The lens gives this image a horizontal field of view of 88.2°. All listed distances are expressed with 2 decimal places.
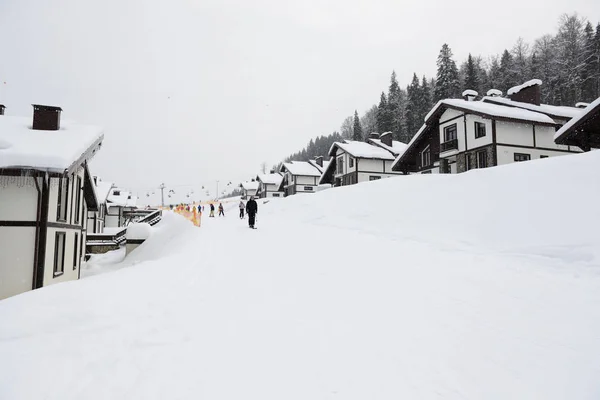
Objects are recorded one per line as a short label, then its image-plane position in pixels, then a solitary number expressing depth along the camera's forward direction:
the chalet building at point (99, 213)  29.75
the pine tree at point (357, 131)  66.31
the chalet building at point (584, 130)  13.80
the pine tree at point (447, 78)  52.62
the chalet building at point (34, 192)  10.30
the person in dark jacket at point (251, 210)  15.84
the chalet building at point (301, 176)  49.75
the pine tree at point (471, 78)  50.50
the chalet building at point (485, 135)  21.33
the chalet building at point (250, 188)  73.62
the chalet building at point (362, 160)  35.28
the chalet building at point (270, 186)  59.58
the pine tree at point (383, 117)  57.88
